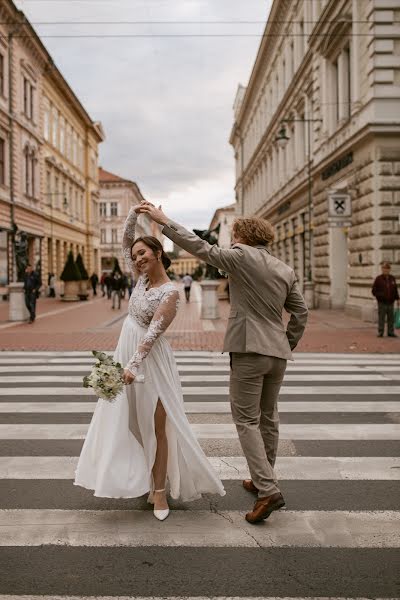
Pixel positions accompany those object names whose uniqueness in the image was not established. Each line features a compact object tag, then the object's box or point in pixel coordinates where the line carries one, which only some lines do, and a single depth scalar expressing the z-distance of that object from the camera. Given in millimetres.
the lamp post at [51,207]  42334
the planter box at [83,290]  33781
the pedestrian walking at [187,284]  35125
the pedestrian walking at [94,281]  41384
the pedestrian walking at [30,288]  18734
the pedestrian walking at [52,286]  39281
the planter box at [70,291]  32906
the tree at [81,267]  34688
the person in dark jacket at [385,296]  13867
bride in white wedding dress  3645
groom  3539
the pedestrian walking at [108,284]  33138
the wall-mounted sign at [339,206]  19078
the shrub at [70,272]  32938
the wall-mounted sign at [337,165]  20844
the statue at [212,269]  23333
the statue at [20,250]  22188
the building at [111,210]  83375
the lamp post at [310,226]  22641
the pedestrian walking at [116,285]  26109
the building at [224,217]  109069
